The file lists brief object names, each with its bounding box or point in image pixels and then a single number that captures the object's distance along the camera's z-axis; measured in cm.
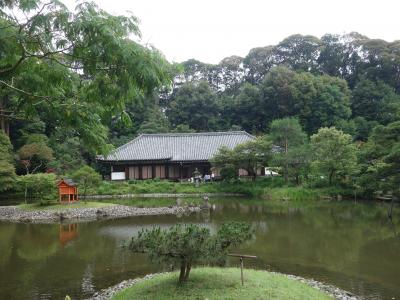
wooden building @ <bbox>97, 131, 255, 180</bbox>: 4044
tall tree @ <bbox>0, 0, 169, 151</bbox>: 426
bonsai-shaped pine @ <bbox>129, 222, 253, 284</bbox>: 794
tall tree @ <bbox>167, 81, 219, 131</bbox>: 5766
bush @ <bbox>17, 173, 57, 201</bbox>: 2461
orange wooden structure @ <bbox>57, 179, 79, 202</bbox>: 2547
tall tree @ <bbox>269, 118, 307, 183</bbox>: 3466
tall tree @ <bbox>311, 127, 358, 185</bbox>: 2947
